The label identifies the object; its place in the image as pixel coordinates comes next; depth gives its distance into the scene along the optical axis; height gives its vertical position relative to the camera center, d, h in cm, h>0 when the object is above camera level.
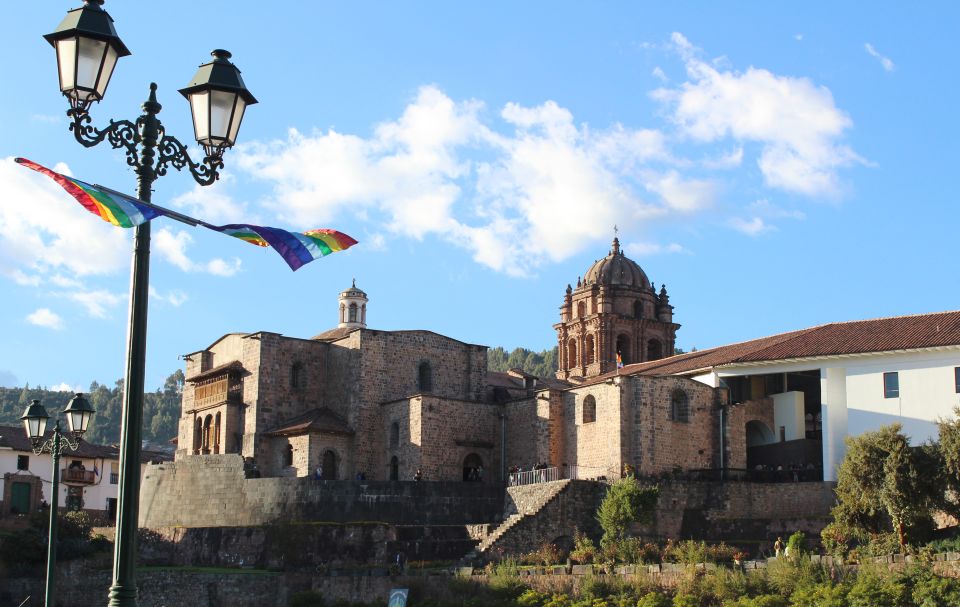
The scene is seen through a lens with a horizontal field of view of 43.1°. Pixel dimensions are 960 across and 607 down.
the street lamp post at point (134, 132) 1012 +316
